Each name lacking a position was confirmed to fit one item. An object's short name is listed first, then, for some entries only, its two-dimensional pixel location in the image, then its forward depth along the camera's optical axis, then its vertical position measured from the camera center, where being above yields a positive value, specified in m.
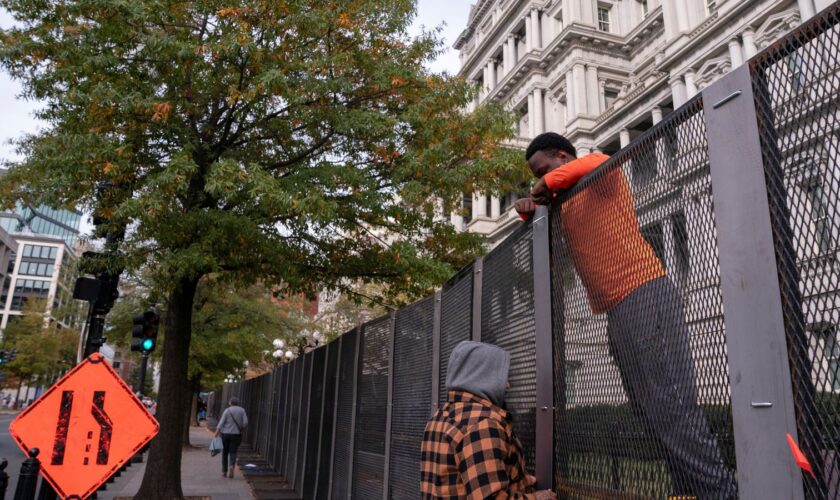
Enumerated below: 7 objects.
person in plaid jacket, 2.73 -0.08
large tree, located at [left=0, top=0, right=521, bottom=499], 9.05 +4.26
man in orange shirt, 2.24 +0.43
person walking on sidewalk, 16.47 -0.46
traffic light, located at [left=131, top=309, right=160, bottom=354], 13.50 +1.61
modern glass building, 122.31 +34.54
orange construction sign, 7.13 -0.21
